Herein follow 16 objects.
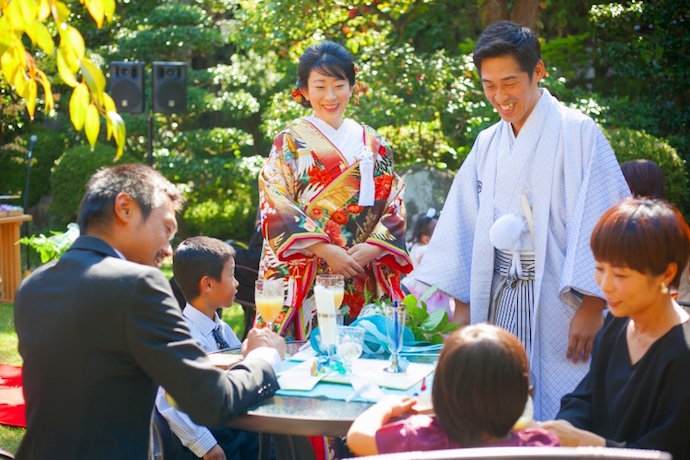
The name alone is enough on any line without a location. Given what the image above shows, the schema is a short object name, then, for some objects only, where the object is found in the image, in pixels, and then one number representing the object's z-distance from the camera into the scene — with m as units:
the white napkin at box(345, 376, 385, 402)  2.10
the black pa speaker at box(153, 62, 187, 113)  8.97
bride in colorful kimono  3.21
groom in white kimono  2.62
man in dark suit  1.86
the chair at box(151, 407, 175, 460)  2.49
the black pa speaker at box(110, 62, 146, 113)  8.90
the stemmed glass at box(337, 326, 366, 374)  2.32
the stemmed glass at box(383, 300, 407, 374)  2.26
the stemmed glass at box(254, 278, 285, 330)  2.55
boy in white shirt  3.01
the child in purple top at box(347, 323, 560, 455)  1.69
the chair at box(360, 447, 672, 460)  1.36
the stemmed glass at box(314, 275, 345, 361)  2.43
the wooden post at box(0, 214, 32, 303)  8.05
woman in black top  1.93
